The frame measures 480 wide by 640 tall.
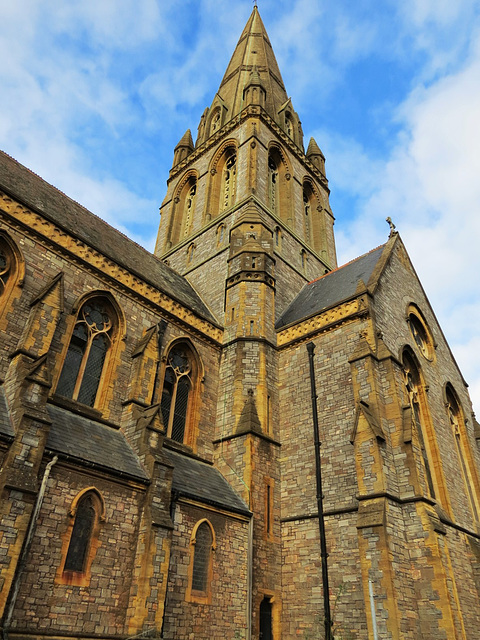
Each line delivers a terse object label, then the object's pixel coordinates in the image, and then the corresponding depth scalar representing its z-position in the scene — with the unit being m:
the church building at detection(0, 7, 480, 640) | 10.38
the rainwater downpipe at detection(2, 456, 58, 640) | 8.69
